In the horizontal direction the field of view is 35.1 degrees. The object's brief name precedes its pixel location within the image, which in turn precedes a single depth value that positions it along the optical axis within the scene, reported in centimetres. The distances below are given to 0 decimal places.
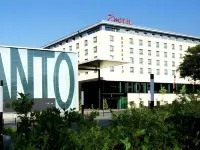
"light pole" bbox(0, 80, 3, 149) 479
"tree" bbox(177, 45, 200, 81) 5733
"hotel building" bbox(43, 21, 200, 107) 6694
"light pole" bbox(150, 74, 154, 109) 814
